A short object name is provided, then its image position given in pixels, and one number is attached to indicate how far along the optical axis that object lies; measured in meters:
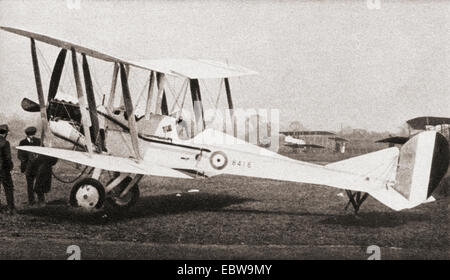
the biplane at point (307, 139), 45.86
